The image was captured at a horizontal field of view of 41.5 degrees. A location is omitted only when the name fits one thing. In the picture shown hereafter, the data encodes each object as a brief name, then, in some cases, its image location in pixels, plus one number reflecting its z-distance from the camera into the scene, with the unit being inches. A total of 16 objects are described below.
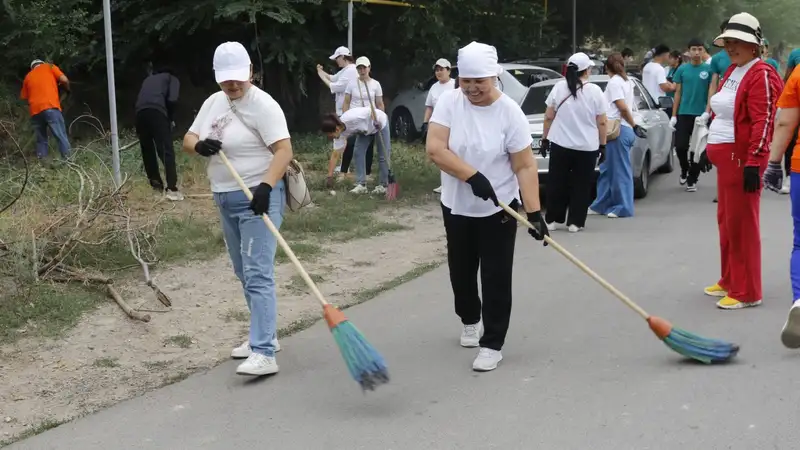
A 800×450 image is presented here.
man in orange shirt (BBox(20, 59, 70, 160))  545.3
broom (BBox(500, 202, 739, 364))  217.6
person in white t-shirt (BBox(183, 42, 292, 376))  220.8
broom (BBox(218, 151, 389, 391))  196.2
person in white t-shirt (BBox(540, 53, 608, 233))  391.9
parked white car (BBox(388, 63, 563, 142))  707.4
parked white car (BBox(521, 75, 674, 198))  478.0
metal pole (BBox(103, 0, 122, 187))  399.2
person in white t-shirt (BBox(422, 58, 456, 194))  515.2
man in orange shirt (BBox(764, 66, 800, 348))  226.2
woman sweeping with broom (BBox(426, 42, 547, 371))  215.2
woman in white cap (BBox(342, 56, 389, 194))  493.4
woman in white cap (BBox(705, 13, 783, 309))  254.5
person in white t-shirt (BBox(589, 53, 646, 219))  431.8
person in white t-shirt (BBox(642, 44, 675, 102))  654.5
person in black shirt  467.5
